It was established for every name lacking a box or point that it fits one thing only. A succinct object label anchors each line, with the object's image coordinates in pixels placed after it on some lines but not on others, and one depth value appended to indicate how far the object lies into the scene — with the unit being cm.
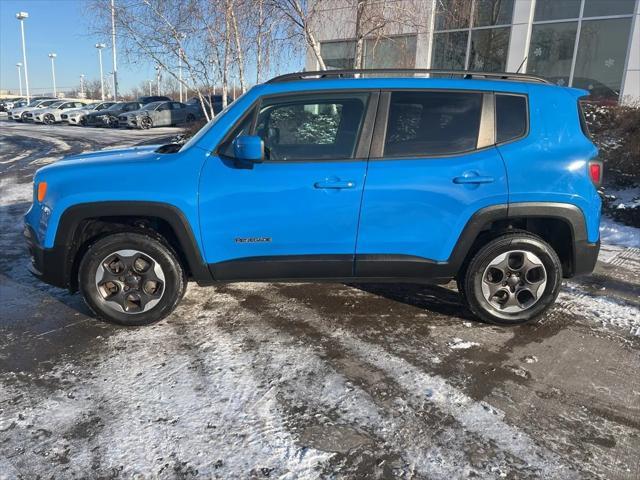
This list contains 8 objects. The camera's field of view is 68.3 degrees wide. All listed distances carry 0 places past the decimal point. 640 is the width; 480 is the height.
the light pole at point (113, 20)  1178
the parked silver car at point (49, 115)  2923
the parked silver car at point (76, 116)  2867
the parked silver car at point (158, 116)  2481
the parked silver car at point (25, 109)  3050
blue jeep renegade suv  337
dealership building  1052
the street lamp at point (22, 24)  4794
